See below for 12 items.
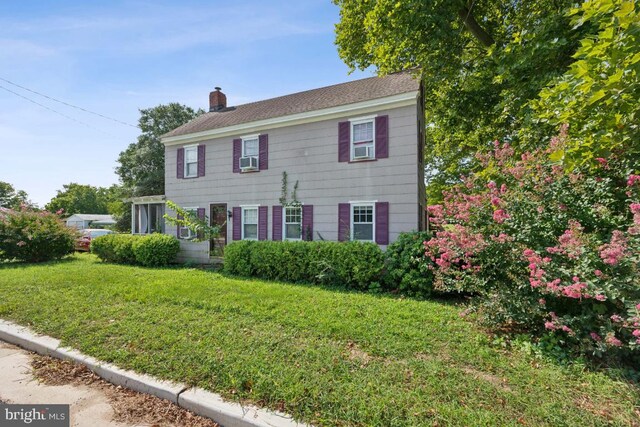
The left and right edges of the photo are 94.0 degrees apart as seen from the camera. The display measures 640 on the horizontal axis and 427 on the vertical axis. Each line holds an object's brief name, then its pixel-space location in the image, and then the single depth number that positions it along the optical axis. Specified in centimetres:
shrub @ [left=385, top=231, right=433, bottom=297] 663
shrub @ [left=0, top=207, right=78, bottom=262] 1169
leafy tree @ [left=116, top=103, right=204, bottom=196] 2606
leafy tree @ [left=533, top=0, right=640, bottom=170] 314
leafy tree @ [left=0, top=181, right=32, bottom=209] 5278
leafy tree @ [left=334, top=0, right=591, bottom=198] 695
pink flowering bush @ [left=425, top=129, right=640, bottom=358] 299
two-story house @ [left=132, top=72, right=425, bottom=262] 893
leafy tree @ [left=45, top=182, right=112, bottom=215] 5227
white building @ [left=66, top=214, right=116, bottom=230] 4228
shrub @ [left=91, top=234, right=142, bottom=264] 1155
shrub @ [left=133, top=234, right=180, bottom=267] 1115
